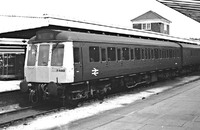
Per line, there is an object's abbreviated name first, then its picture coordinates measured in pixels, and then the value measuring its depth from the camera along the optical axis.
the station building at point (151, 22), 43.66
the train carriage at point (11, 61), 25.09
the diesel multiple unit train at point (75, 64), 11.19
